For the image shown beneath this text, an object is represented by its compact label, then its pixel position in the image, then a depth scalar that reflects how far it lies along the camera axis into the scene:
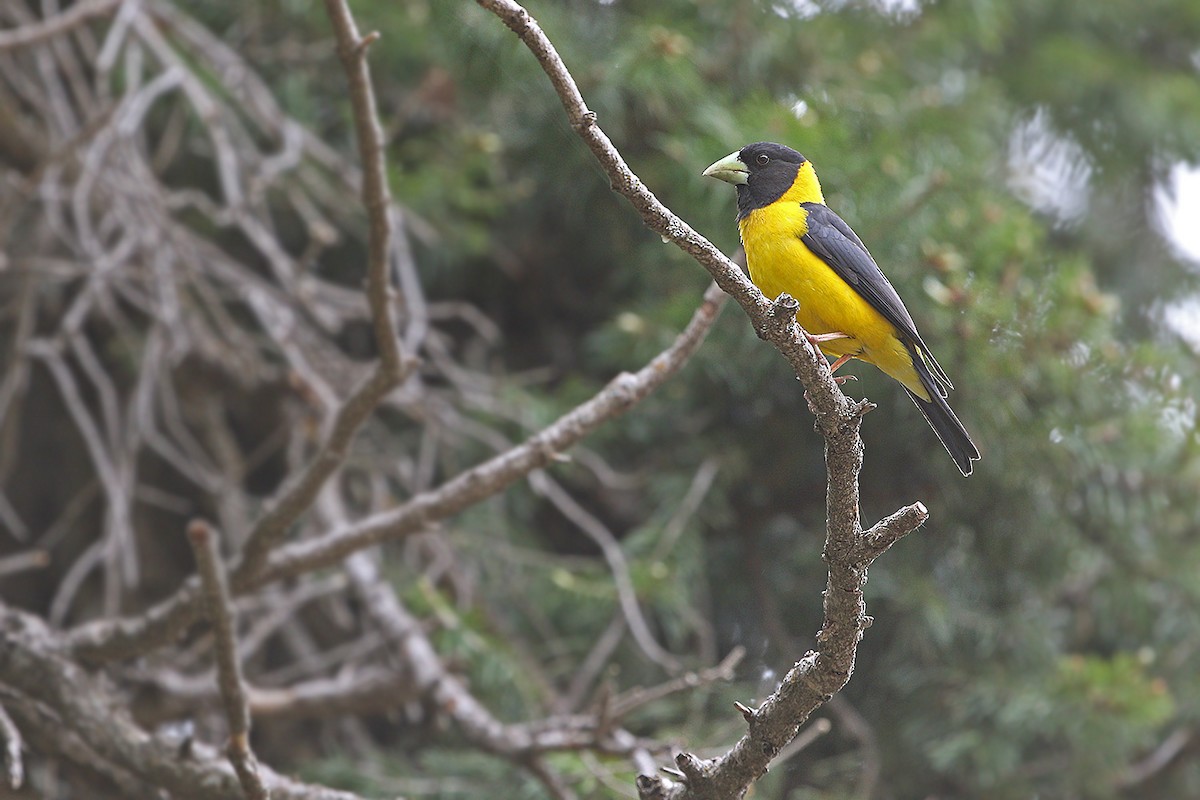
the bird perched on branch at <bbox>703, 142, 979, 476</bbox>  5.16
